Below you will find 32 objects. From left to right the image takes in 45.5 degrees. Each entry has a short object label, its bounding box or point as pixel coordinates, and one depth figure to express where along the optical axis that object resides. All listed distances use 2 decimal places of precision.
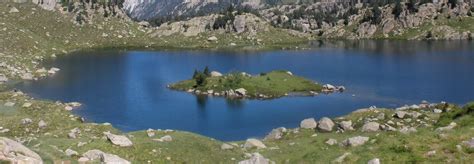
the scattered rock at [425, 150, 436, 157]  34.56
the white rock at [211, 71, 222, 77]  138.75
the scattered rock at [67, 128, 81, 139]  55.58
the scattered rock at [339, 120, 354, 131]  64.44
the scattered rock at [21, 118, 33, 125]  71.62
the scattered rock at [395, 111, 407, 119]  66.94
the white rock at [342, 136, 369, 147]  45.54
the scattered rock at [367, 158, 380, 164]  34.49
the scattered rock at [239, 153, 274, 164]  40.06
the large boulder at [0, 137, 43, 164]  29.04
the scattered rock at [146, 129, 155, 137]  59.50
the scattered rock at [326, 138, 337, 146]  50.40
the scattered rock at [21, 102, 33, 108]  93.00
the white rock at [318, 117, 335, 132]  65.91
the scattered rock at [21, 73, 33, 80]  142.54
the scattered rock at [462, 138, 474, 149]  34.65
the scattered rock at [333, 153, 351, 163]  38.63
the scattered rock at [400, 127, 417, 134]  48.29
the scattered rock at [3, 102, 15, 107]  93.58
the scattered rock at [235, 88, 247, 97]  123.81
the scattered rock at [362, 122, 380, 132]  61.17
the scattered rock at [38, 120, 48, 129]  69.88
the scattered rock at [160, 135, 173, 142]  53.25
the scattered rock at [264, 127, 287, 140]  66.00
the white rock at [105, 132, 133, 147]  46.47
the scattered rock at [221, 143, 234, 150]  52.47
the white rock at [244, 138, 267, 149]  54.44
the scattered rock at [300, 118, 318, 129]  69.00
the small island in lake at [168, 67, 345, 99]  124.62
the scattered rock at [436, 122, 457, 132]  43.56
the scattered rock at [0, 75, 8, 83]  133.10
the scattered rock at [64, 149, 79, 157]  37.66
